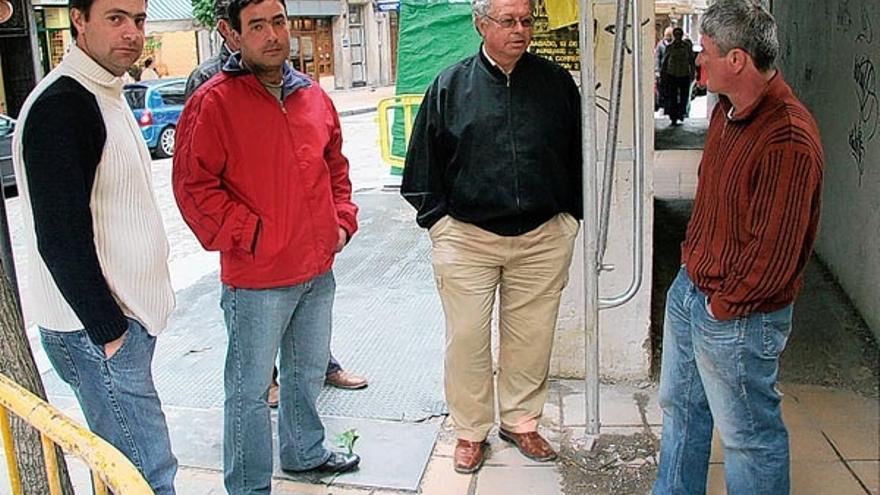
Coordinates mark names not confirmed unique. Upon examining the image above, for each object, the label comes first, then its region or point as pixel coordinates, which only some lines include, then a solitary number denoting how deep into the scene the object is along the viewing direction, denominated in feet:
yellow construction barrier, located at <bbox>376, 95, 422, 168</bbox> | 31.94
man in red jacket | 9.39
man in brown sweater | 7.77
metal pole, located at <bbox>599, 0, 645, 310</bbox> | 11.09
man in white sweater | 7.30
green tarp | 31.01
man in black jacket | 10.59
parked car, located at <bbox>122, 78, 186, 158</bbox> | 45.29
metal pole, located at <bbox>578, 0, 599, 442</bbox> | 10.79
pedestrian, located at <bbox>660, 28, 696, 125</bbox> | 52.49
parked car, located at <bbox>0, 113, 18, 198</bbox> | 35.73
